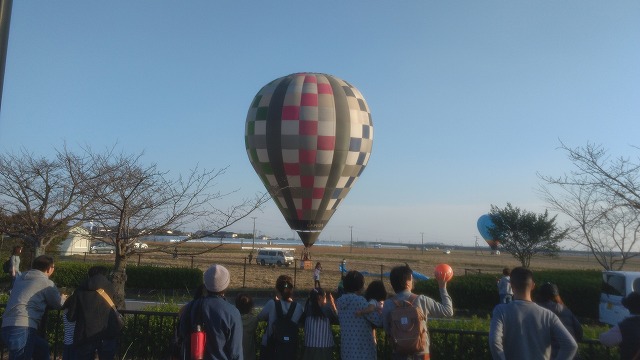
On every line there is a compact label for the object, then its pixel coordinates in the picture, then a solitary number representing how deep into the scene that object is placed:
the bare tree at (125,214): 9.02
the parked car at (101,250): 48.72
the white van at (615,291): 14.21
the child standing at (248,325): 5.25
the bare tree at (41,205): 11.16
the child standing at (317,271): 21.92
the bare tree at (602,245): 18.27
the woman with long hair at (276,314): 5.14
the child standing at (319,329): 5.03
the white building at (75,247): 43.58
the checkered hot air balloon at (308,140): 25.56
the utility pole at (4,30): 3.44
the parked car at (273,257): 42.19
